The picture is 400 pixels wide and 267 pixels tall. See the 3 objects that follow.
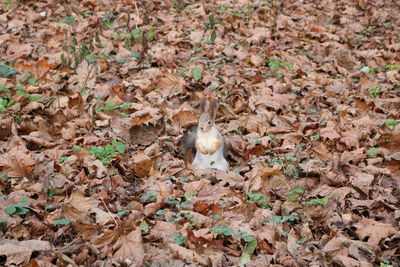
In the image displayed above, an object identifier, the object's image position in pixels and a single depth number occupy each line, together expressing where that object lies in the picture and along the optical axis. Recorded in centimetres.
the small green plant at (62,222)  617
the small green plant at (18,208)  623
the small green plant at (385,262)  590
